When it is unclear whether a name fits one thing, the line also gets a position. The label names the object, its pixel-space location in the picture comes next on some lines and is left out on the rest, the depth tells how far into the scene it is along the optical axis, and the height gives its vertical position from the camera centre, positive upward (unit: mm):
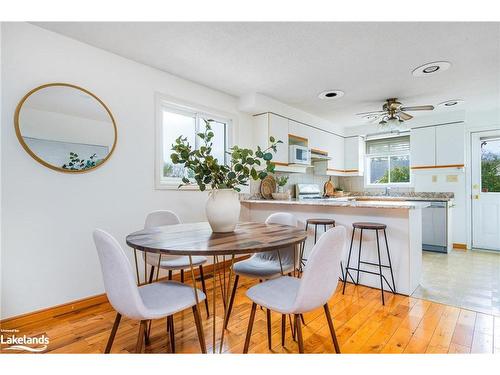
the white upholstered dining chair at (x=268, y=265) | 1831 -579
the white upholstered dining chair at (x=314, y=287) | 1237 -486
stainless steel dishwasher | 4230 -651
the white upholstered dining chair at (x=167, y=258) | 2102 -587
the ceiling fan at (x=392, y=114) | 3699 +1043
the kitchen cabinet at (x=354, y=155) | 5547 +692
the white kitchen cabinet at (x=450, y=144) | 4367 +726
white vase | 1747 -141
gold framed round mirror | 2066 +507
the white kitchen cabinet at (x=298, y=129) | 4180 +952
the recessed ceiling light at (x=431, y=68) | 2734 +1273
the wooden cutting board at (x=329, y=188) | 5518 -22
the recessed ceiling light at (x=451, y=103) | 3930 +1277
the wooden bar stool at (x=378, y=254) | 2607 -716
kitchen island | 2625 -457
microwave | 4078 +514
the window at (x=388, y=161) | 5227 +550
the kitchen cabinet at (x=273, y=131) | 3824 +829
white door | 4371 -46
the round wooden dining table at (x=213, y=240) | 1271 -294
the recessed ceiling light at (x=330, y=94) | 3572 +1284
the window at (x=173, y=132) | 2957 +671
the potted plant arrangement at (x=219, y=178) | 1723 +64
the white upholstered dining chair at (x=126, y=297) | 1203 -518
